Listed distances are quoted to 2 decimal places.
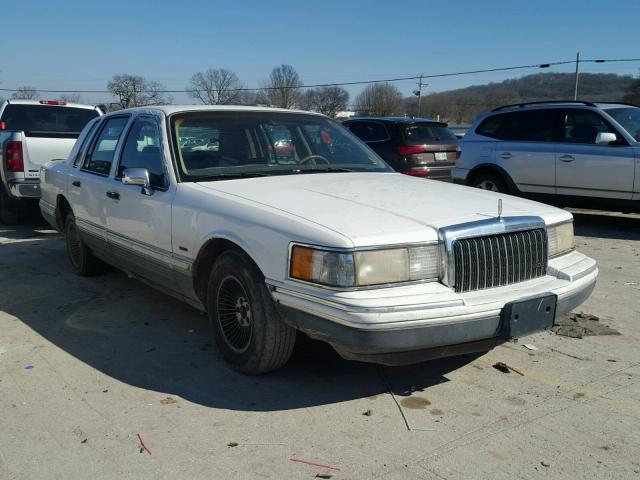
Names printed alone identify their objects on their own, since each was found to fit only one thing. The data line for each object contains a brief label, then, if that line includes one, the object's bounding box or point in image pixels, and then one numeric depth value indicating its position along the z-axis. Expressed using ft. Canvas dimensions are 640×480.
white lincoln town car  9.83
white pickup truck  28.99
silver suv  27.45
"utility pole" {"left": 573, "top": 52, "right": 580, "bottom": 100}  144.66
